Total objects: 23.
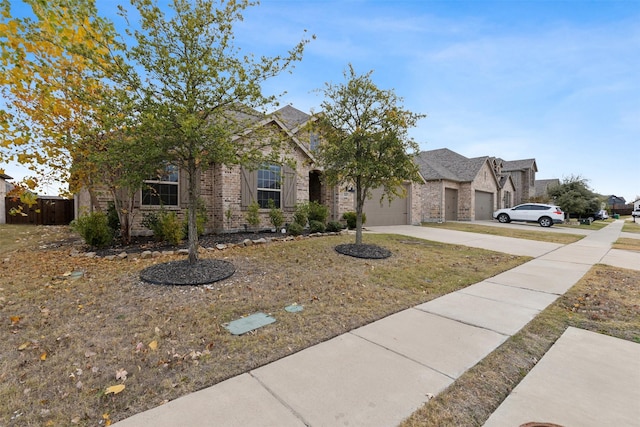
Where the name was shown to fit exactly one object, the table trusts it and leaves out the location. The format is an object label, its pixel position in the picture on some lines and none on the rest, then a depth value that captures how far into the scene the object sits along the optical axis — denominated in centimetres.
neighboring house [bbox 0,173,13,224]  1503
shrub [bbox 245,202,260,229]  1017
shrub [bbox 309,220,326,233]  1088
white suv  2022
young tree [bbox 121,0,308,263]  455
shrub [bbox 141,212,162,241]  834
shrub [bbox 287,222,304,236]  1014
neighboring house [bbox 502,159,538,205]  3662
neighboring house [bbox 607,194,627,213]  7014
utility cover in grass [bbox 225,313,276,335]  340
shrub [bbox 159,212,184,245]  799
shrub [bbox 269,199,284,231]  1060
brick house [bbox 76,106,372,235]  984
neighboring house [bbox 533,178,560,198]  4486
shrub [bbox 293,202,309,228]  1085
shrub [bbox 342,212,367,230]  1247
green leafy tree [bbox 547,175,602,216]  2338
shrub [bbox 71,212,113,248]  745
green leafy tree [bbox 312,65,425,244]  730
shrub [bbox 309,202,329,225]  1149
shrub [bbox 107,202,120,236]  881
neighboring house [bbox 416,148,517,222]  2112
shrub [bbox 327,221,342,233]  1121
